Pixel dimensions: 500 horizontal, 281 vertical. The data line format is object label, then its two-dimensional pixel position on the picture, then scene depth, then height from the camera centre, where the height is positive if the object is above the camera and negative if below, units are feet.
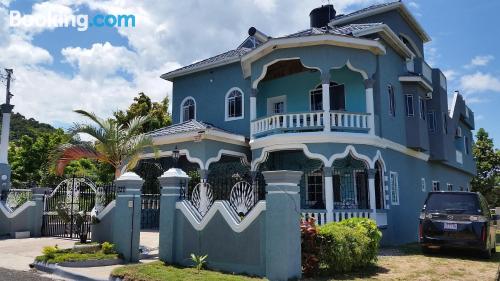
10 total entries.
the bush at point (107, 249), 32.86 -3.63
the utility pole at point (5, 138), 55.98 +8.88
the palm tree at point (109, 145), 40.06 +5.63
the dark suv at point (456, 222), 35.14 -1.68
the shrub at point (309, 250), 26.50 -3.01
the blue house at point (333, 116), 47.67 +11.77
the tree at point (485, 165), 119.18 +10.86
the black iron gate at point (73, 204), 41.34 -0.21
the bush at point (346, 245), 26.99 -2.84
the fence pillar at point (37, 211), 50.14 -1.10
